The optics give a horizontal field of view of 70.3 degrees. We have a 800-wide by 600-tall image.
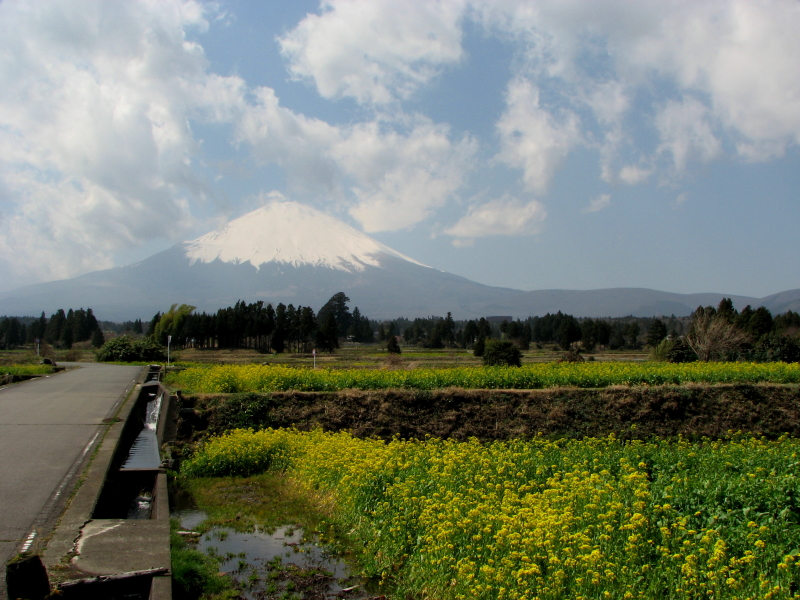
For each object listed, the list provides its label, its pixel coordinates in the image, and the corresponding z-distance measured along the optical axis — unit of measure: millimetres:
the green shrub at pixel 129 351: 36781
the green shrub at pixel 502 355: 25656
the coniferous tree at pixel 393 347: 47244
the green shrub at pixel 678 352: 29359
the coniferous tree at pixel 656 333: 58250
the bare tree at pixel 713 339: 28484
